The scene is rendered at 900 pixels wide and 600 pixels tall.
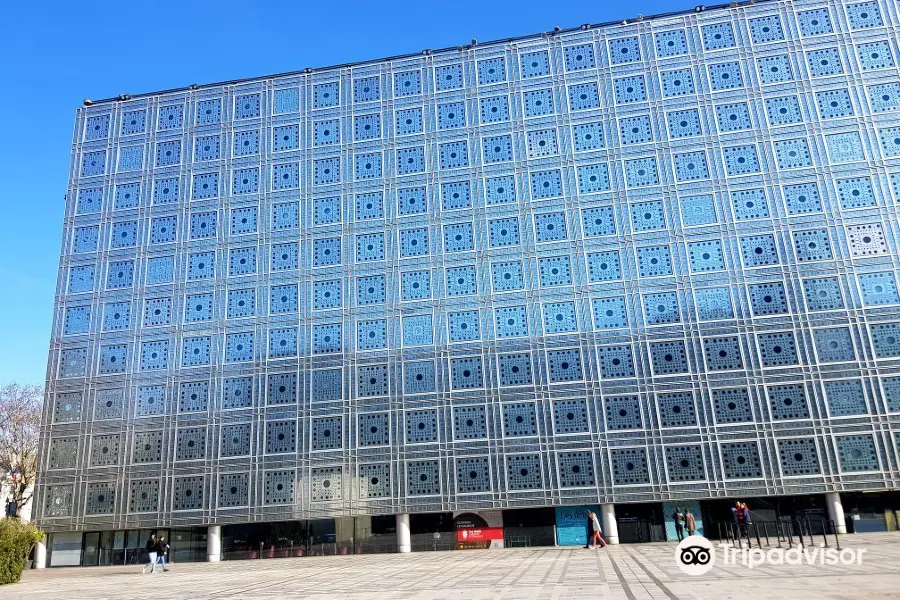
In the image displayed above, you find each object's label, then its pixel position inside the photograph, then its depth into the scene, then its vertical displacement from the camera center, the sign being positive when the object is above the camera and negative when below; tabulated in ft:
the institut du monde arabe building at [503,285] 104.12 +33.88
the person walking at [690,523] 93.30 -3.86
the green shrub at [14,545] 75.20 -1.12
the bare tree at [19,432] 154.20 +21.65
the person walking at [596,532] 93.66 -4.30
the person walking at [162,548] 96.68 -3.00
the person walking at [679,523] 98.53 -4.00
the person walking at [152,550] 94.39 -3.11
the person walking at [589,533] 98.32 -4.59
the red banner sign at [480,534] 108.47 -4.21
